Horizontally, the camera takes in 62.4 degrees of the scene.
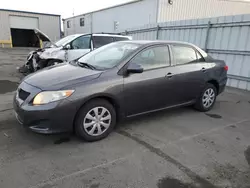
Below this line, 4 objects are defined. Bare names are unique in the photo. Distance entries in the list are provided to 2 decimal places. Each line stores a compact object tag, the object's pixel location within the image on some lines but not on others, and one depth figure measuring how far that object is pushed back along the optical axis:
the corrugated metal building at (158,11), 13.91
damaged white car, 7.39
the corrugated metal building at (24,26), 24.59
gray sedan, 2.87
